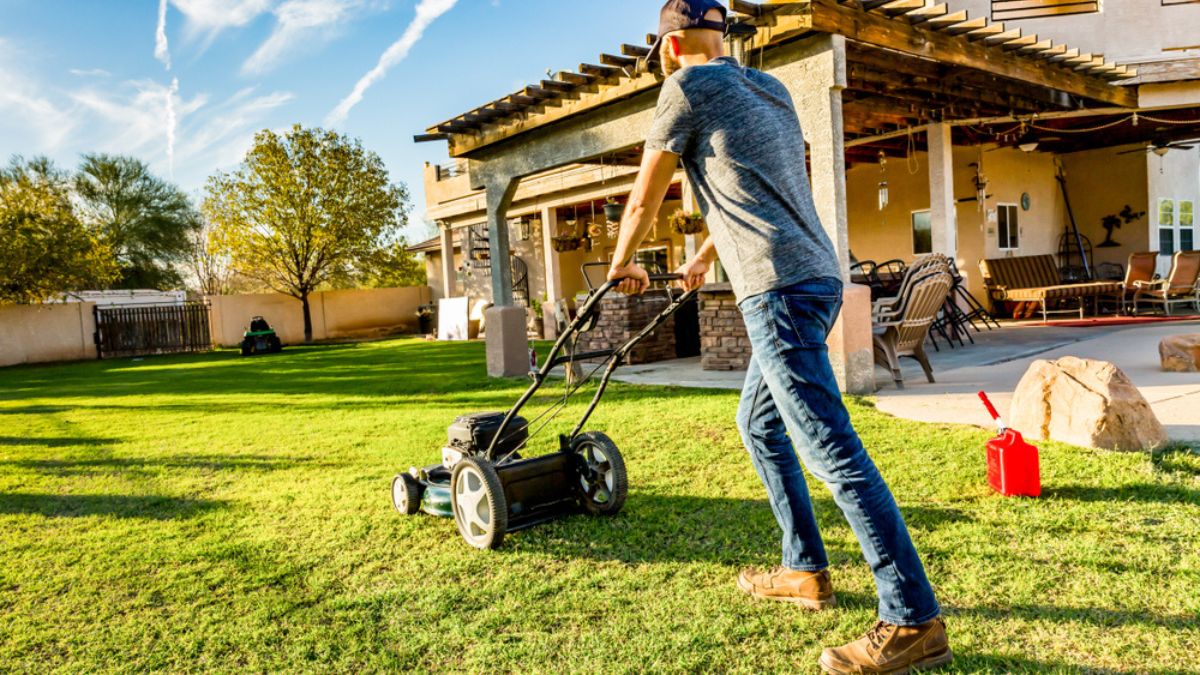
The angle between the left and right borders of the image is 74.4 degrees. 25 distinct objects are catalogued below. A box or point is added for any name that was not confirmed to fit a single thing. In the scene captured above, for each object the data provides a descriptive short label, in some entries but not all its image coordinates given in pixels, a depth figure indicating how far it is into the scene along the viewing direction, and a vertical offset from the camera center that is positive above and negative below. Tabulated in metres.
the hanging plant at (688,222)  11.87 +1.10
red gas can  3.69 -0.88
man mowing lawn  2.27 +0.10
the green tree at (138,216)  35.72 +5.13
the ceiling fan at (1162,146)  14.37 +2.28
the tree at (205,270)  39.19 +2.71
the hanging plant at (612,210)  13.95 +1.59
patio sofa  13.10 -0.13
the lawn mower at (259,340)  20.14 -0.52
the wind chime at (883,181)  14.19 +1.95
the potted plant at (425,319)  26.61 -0.28
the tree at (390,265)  26.95 +1.66
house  7.21 +2.34
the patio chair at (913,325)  6.99 -0.38
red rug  12.22 -0.79
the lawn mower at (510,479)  3.51 -0.84
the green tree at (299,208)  25.08 +3.55
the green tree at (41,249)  21.06 +2.29
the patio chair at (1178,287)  12.76 -0.30
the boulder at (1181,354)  6.61 -0.73
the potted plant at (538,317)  19.41 -0.32
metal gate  23.81 -0.13
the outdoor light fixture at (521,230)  23.53 +2.26
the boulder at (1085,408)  4.25 -0.75
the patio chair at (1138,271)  13.55 -0.02
